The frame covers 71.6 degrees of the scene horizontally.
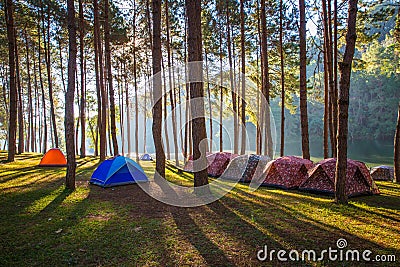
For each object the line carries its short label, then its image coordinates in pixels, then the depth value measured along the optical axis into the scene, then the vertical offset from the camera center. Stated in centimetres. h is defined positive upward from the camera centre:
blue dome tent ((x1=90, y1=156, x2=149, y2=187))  880 -117
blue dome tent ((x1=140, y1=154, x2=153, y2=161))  2720 -205
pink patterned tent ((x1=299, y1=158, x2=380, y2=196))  816 -145
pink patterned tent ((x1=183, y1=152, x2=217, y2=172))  1364 -154
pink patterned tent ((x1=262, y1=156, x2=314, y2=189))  949 -136
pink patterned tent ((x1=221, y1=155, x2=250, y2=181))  1127 -141
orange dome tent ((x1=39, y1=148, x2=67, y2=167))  1316 -97
